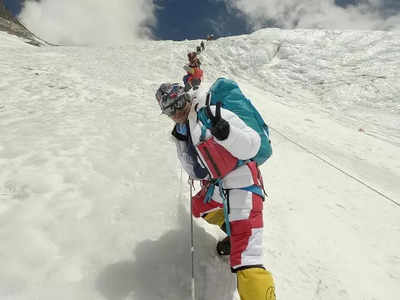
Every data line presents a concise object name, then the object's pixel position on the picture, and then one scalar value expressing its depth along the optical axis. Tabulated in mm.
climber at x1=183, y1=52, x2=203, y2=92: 10055
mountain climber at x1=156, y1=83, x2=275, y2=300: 2241
